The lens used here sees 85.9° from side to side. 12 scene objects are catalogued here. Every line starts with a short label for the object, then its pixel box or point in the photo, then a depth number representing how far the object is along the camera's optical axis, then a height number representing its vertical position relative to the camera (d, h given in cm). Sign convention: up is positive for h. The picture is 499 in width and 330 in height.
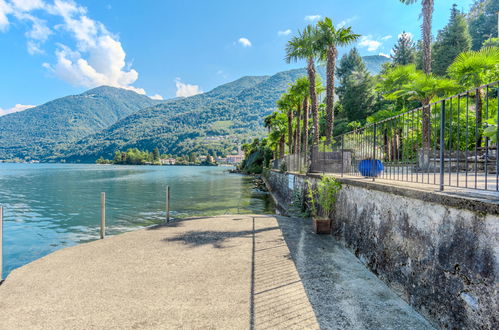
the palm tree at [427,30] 1638 +849
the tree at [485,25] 5344 +2918
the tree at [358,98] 4562 +1144
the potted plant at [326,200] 673 -95
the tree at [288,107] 2919 +683
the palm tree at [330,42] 1644 +771
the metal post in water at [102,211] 748 -139
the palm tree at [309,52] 1747 +775
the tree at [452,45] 4050 +1854
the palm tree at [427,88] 1396 +404
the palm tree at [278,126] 4039 +592
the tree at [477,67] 1366 +511
